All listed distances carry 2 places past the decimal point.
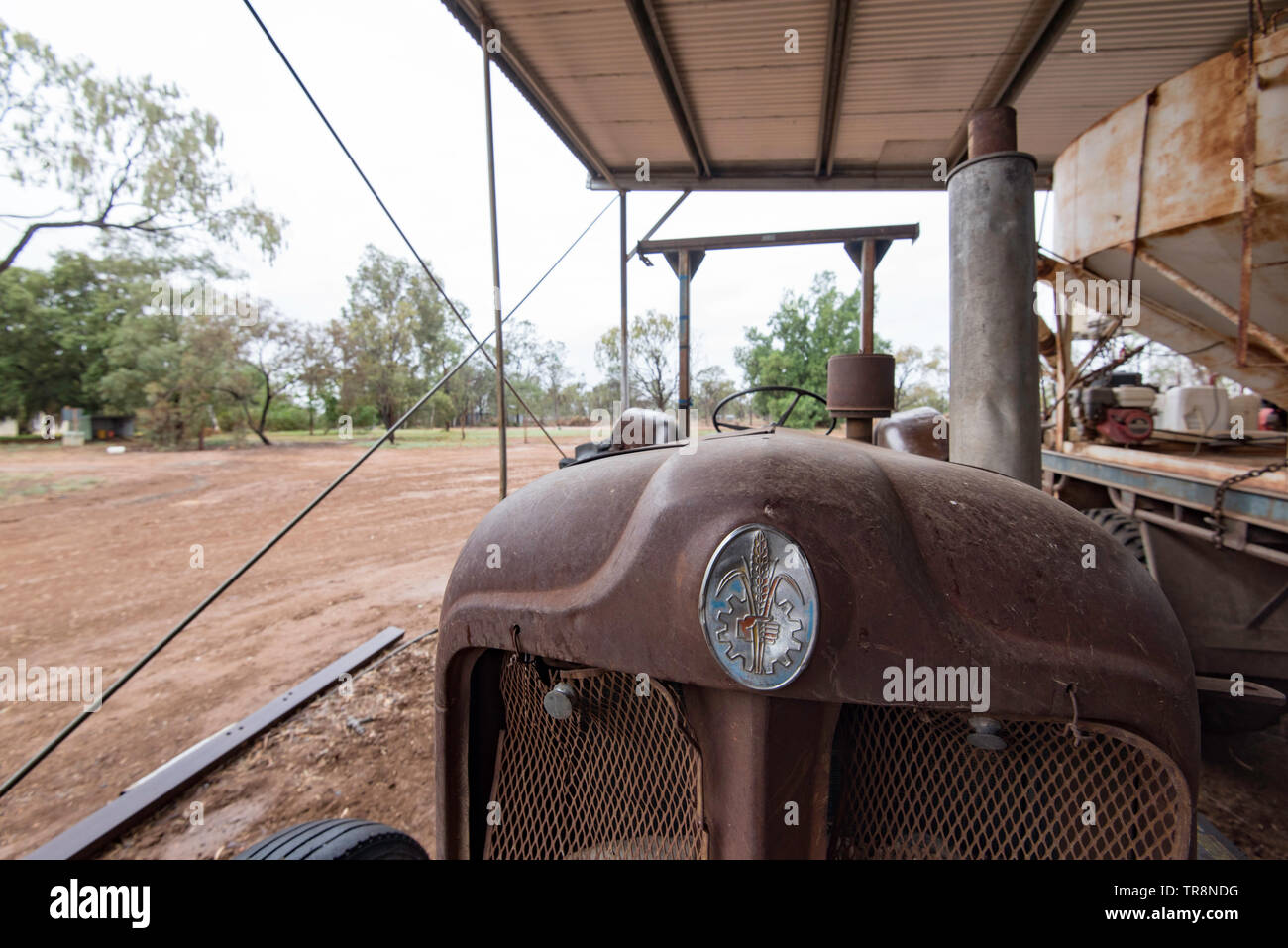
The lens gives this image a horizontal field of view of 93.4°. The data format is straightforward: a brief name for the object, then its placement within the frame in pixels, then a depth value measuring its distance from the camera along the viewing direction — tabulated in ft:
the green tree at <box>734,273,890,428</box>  42.29
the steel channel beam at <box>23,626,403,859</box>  8.58
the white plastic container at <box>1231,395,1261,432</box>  21.31
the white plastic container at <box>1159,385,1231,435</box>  18.45
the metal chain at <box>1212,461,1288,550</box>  9.02
